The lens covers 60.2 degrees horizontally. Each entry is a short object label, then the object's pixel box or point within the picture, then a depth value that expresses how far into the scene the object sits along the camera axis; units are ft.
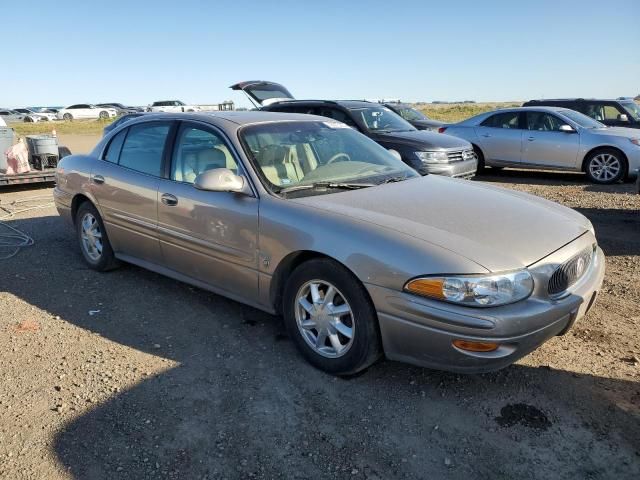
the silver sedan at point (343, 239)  9.44
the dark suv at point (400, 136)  29.76
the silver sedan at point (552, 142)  33.17
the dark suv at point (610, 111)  41.22
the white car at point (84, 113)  166.91
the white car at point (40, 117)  153.50
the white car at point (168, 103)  152.46
